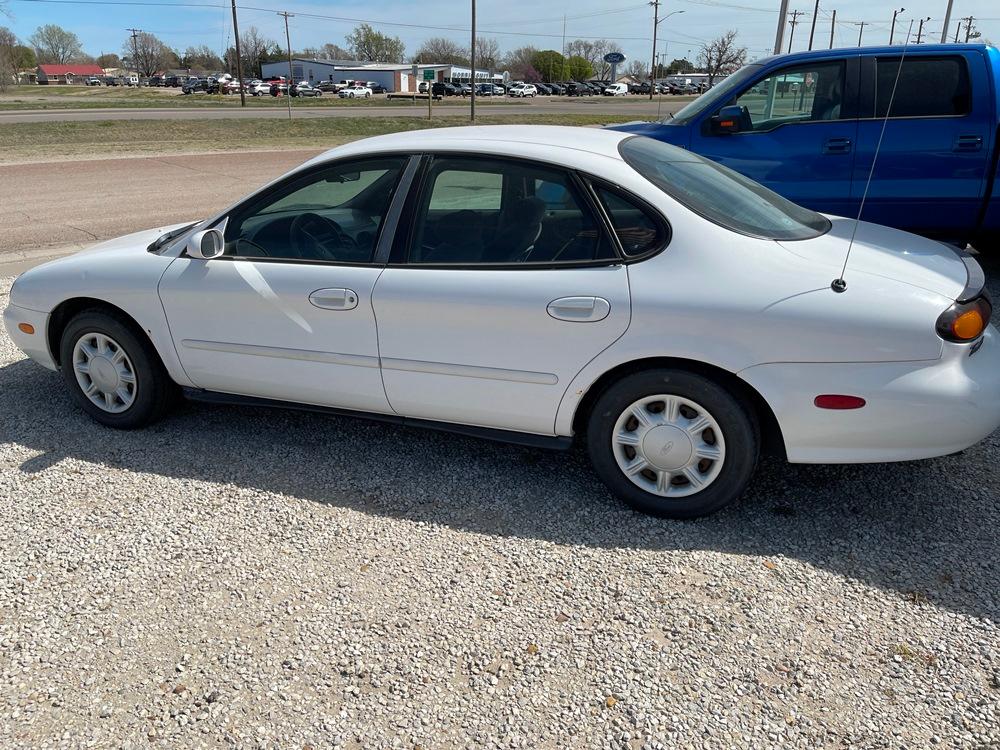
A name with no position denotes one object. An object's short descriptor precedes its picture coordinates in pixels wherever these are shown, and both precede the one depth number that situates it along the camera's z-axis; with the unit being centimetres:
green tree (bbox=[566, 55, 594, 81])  12750
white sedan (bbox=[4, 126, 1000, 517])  319
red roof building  12731
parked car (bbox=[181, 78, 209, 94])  7888
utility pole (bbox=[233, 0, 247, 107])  5071
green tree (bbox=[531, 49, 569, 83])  12325
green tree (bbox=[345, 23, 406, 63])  13700
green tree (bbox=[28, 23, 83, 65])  14288
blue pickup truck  652
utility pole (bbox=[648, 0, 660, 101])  7284
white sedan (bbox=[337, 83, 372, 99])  7172
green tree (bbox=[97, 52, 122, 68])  16481
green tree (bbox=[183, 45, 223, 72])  14388
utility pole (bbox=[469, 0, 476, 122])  3553
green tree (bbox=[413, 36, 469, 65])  13375
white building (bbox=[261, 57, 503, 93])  9550
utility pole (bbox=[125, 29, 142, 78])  11851
